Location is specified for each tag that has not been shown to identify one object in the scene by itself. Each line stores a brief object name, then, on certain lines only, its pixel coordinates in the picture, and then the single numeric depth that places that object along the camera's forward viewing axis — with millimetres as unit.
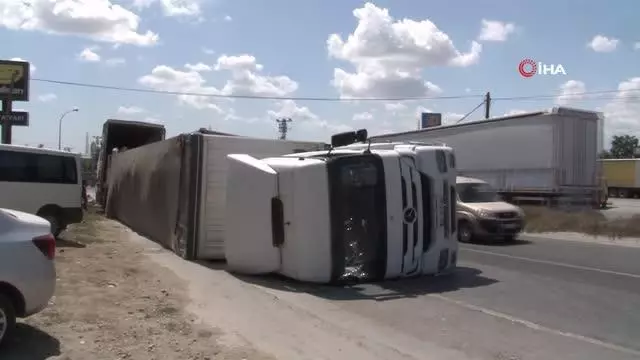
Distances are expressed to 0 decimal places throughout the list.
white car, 5828
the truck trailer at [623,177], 53719
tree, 115112
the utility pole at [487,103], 45200
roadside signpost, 40312
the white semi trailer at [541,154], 22891
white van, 14508
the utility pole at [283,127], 87750
